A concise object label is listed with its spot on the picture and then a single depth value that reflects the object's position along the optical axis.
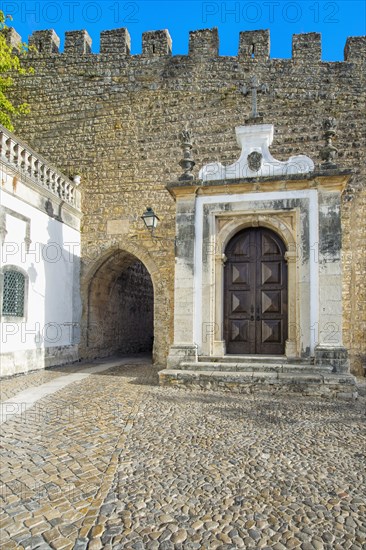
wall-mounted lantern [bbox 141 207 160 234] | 10.30
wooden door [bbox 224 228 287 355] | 8.06
